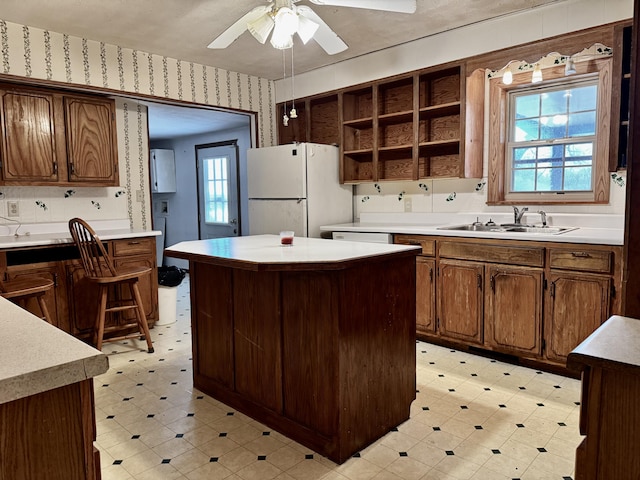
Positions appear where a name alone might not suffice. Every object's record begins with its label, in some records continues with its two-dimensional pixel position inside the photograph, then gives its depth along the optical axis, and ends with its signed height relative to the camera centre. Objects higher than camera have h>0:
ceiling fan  2.29 +1.01
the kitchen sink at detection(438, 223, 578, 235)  3.17 -0.21
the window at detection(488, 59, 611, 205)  3.20 +0.48
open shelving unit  3.68 +0.73
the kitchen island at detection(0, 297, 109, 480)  0.82 -0.39
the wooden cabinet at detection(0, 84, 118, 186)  3.38 +0.54
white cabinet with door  7.13 +0.55
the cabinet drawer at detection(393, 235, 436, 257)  3.49 -0.31
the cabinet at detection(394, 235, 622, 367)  2.75 -0.62
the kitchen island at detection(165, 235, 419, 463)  2.02 -0.65
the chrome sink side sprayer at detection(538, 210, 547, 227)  3.34 -0.13
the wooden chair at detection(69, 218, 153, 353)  3.29 -0.52
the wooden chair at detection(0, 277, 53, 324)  2.92 -0.54
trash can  4.23 -0.85
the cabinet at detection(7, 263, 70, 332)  3.27 -0.63
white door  6.38 +0.21
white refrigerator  4.24 +0.13
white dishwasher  3.70 -0.29
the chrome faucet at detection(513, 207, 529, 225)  3.44 -0.10
